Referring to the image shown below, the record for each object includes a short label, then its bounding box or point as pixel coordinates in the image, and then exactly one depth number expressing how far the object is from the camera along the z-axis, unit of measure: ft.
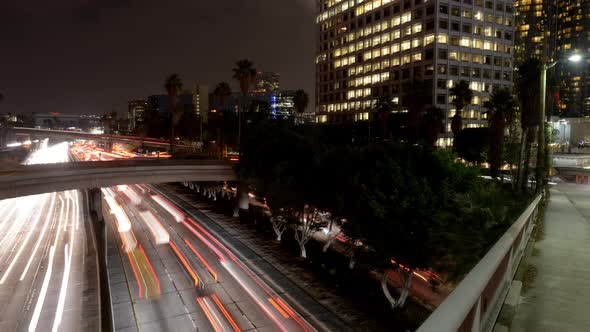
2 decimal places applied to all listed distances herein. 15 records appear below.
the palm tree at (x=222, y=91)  308.40
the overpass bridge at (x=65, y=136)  447.83
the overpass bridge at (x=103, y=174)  120.37
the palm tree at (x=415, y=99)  227.61
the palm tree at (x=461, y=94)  250.78
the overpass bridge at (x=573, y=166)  180.59
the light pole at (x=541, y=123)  63.04
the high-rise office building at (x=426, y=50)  340.18
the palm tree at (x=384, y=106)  256.93
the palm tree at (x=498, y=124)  181.68
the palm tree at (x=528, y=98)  89.15
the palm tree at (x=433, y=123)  231.71
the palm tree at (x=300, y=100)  363.56
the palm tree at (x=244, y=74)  227.61
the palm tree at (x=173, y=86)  291.79
